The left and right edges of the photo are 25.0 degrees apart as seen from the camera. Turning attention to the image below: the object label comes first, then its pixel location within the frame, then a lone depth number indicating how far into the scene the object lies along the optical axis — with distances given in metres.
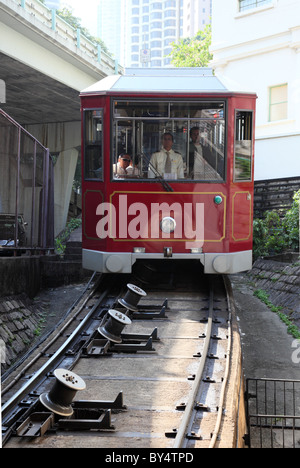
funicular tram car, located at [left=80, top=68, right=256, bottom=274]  10.70
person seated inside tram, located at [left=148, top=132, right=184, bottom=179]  10.77
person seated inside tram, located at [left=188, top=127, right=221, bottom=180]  10.80
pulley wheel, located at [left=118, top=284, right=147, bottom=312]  9.17
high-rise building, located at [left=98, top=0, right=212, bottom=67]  178.12
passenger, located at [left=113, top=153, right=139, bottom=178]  10.82
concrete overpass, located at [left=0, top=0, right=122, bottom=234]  18.86
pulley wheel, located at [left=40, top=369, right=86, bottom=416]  5.69
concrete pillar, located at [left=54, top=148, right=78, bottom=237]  30.56
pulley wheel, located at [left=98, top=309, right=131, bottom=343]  7.93
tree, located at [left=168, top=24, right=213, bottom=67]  46.16
